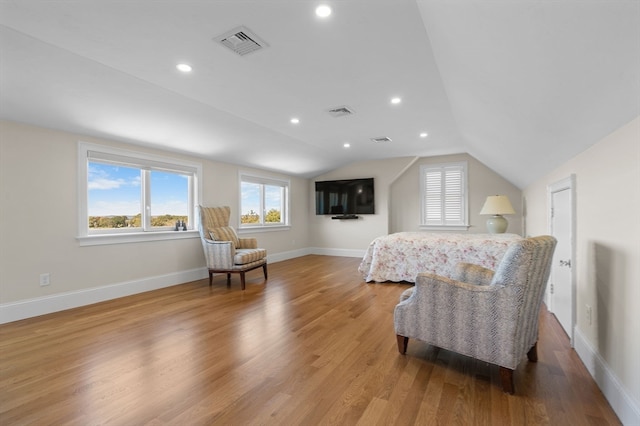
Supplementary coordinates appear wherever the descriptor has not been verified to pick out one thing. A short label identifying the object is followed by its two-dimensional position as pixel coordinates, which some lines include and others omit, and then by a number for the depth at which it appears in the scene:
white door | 2.41
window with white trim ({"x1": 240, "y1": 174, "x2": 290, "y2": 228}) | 6.30
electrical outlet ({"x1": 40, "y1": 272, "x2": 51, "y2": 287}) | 3.30
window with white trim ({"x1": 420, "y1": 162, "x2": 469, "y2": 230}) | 6.60
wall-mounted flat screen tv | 7.27
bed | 4.09
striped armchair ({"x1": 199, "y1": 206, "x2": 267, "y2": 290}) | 4.49
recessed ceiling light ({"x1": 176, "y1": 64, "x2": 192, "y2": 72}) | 2.59
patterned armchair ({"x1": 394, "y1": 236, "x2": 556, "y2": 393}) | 1.74
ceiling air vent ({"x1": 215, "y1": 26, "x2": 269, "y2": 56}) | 2.15
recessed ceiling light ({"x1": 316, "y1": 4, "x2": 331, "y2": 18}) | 1.90
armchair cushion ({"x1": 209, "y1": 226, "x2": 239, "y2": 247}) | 4.77
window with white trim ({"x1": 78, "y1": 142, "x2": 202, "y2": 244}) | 3.81
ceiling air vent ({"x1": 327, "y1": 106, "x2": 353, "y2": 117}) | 3.79
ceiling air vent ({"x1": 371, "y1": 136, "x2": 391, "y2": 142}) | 5.29
